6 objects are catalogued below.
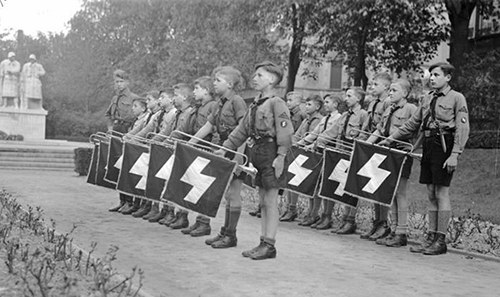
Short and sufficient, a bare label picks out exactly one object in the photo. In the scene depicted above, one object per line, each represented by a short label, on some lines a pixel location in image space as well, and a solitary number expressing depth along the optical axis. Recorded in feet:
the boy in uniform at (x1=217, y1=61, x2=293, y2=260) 24.94
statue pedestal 113.50
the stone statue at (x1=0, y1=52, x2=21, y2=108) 114.52
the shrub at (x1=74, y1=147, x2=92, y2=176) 70.33
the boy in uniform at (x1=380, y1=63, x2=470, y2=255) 27.48
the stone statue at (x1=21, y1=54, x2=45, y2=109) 114.93
